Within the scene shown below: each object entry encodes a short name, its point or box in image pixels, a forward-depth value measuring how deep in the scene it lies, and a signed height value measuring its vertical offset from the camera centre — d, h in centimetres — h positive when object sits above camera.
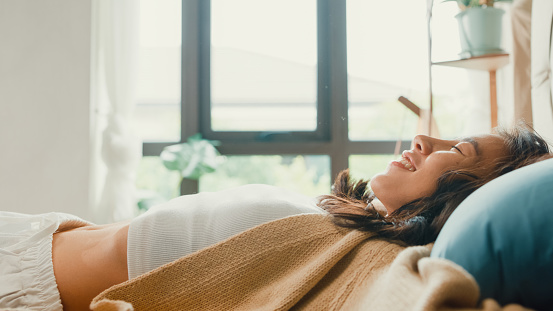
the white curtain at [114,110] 228 +30
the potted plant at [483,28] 189 +56
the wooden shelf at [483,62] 188 +43
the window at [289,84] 267 +49
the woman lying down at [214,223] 89 -11
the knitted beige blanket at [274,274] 76 -19
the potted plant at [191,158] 242 +5
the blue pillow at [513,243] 54 -10
